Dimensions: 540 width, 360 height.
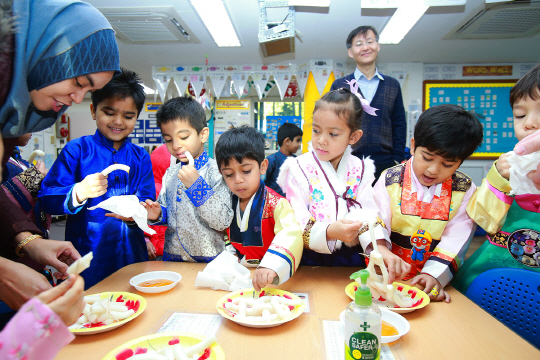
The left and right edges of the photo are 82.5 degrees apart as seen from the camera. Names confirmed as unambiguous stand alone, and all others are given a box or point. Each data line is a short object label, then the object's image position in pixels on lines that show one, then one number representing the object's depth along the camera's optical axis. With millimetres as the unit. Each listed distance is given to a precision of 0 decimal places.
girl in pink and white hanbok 1351
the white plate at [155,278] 1024
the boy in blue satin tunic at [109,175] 1466
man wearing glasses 2371
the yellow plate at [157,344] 665
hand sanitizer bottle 618
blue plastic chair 1016
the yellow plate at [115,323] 765
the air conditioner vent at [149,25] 3559
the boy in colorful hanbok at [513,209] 1064
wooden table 717
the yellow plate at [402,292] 884
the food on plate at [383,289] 856
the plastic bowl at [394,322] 721
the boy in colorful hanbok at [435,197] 1197
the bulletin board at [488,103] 4996
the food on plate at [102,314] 828
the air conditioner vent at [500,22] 3383
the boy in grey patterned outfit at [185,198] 1492
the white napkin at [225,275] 1089
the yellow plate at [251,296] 803
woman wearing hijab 769
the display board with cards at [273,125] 6055
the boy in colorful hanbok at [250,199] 1322
